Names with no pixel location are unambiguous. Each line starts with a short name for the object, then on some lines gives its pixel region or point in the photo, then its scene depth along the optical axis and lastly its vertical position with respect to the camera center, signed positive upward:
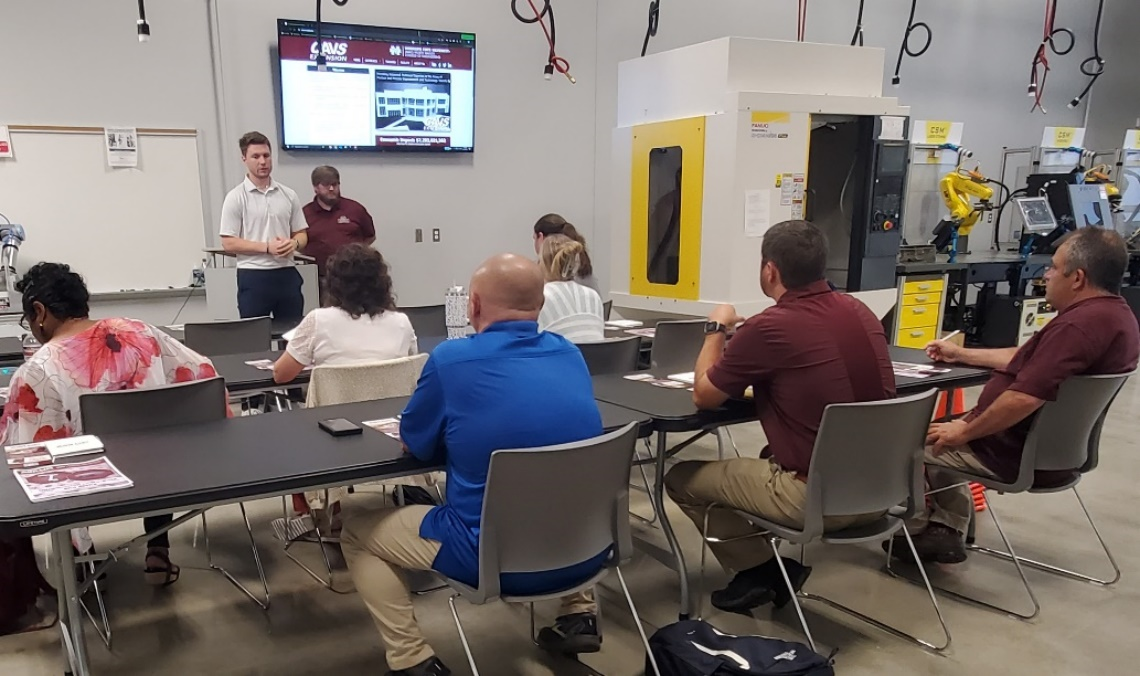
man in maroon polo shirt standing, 5.50 -0.17
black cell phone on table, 2.18 -0.61
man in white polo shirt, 4.70 -0.23
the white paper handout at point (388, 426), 2.22 -0.63
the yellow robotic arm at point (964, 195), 7.19 +0.09
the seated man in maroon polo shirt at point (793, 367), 2.41 -0.48
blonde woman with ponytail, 3.64 -0.43
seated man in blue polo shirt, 1.94 -0.54
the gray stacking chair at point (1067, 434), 2.71 -0.77
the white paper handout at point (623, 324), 4.48 -0.68
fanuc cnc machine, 4.70 +0.22
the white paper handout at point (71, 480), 1.74 -0.63
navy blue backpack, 2.05 -1.16
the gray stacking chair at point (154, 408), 2.40 -0.63
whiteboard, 5.04 -0.08
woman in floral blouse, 2.38 -0.50
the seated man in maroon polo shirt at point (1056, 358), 2.66 -0.50
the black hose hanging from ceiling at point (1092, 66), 9.67 +1.67
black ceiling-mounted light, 3.64 +0.74
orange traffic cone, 3.71 -1.31
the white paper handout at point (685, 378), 2.93 -0.63
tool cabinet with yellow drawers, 6.18 -0.79
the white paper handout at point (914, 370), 3.04 -0.62
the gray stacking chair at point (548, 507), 1.84 -0.71
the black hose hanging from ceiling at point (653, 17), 4.98 +1.12
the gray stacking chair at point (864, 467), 2.28 -0.75
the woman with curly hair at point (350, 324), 2.93 -0.45
